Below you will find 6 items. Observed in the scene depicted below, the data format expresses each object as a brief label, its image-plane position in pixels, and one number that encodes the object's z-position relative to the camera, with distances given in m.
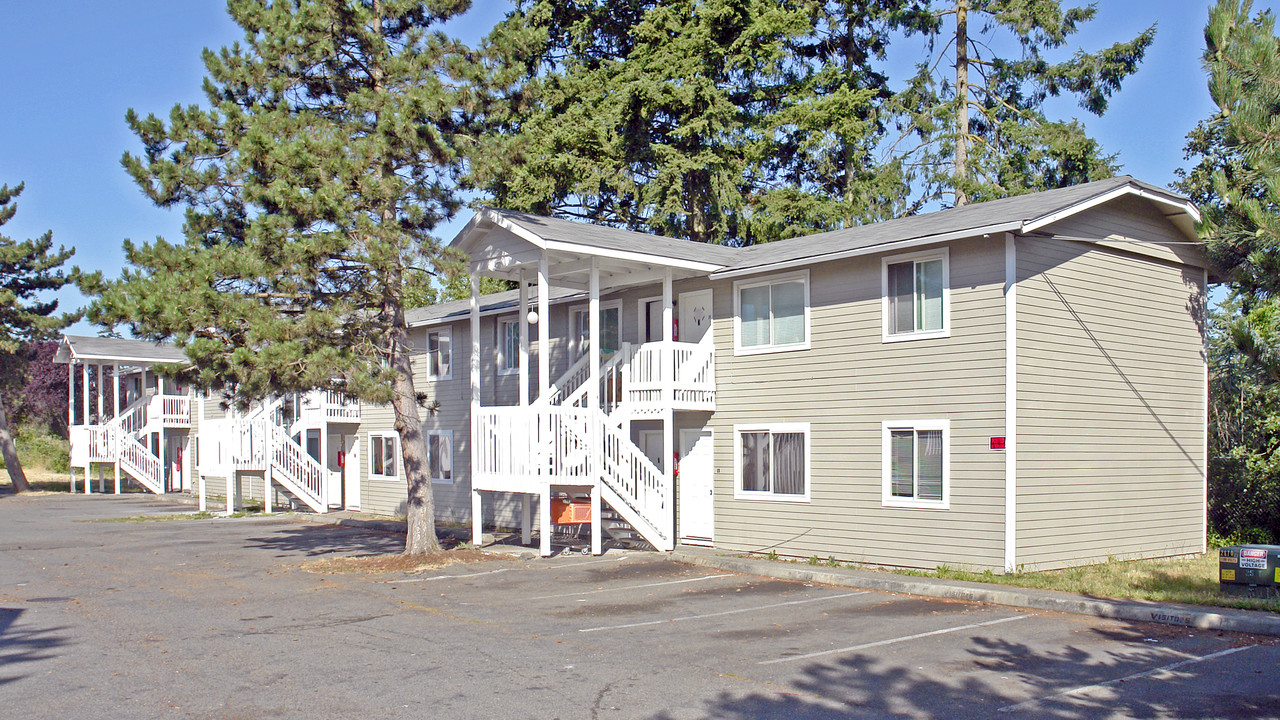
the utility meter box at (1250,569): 11.72
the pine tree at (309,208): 15.25
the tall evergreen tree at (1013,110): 29.56
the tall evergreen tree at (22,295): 39.59
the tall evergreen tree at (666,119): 29.67
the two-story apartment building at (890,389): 14.88
